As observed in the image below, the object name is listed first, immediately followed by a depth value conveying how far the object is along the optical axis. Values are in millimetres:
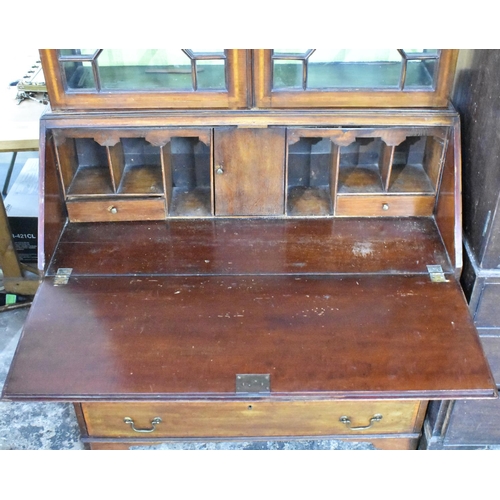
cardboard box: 2465
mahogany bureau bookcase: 1375
